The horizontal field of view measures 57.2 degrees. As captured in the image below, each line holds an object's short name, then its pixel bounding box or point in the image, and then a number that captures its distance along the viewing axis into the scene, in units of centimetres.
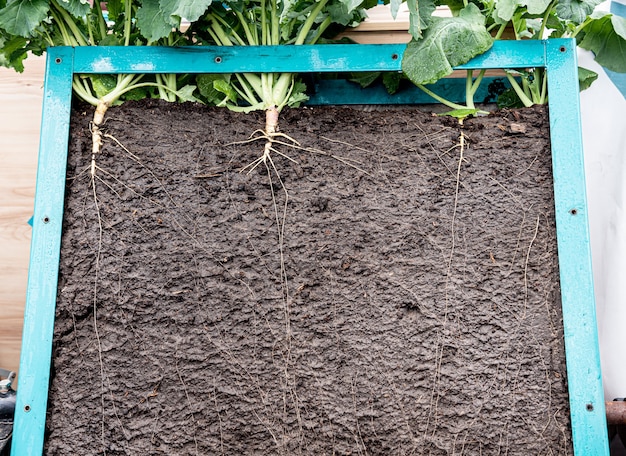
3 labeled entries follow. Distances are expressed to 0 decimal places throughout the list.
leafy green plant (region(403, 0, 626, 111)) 130
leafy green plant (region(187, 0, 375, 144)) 137
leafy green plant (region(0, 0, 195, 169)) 129
